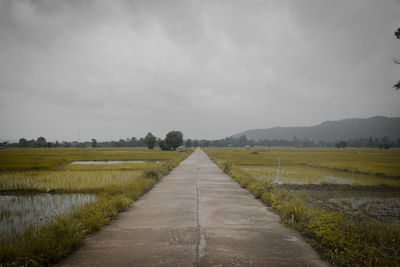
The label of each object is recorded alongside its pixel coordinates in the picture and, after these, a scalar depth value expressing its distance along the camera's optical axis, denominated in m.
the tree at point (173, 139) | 81.19
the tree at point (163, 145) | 80.31
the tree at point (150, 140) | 86.88
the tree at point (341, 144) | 119.44
